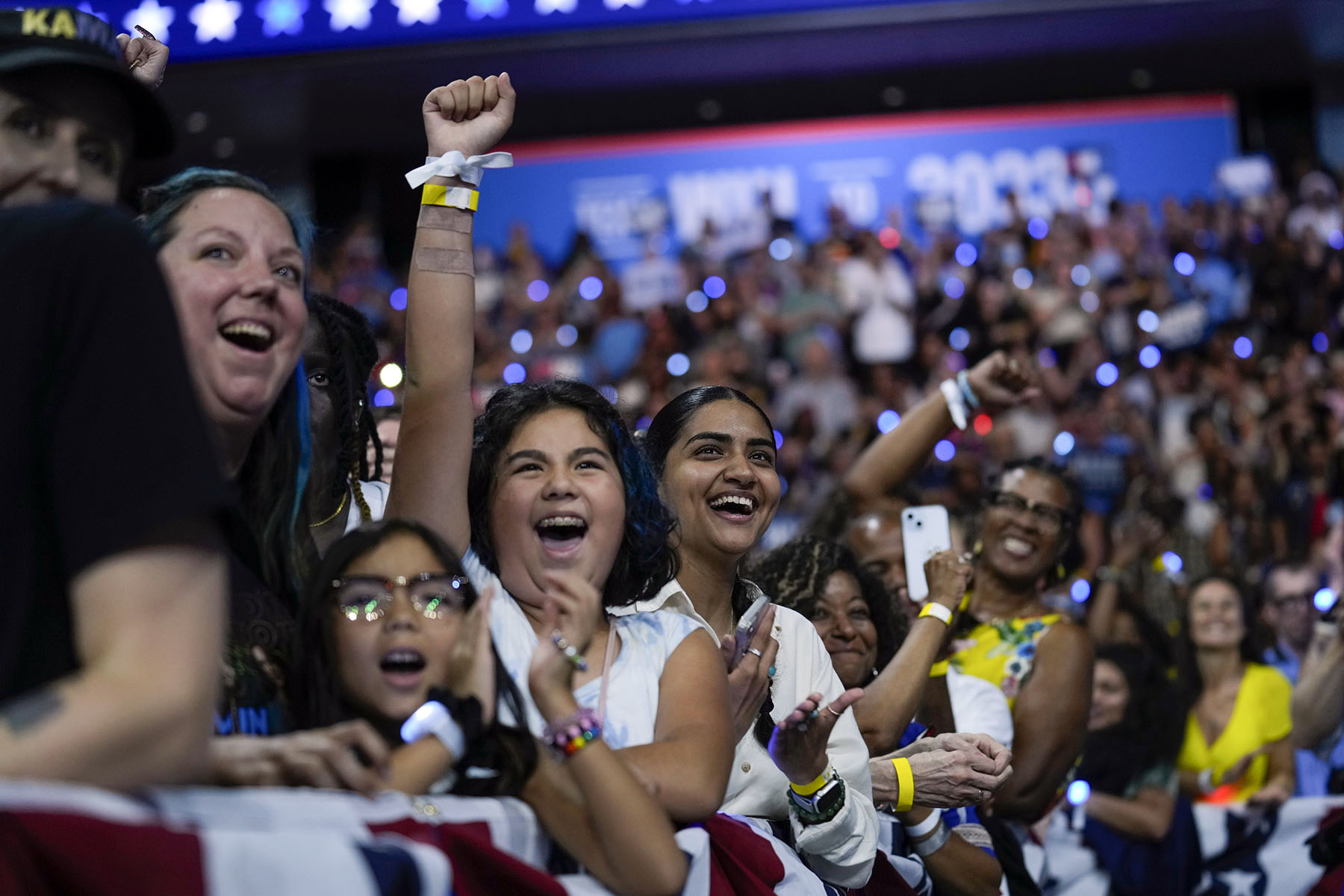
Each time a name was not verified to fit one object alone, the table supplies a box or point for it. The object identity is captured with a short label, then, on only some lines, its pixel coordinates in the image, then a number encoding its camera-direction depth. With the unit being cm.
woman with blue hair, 176
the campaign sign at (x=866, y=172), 1200
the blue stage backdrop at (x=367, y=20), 872
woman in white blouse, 233
